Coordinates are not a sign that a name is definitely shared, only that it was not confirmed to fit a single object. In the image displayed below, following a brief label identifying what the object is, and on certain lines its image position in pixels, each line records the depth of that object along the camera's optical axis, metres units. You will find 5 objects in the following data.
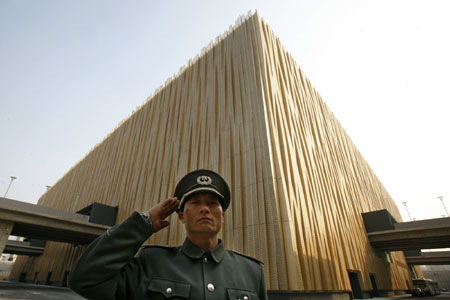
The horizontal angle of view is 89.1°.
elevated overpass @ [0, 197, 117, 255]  13.58
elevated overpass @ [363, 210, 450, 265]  14.84
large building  9.39
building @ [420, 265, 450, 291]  40.94
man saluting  1.32
